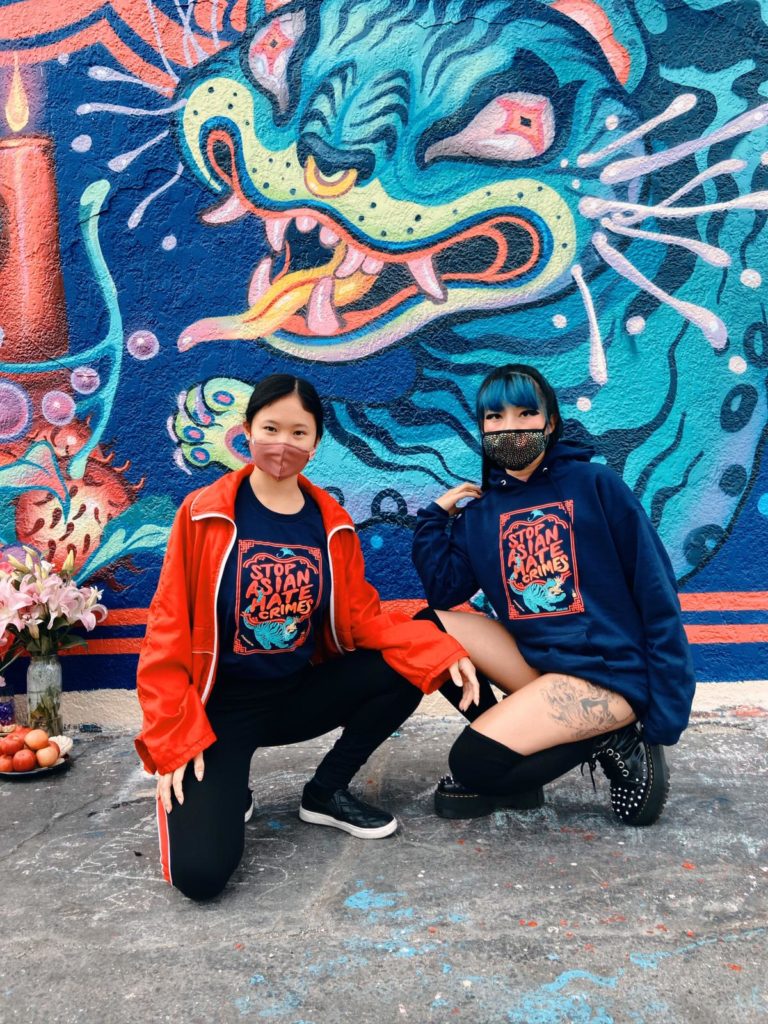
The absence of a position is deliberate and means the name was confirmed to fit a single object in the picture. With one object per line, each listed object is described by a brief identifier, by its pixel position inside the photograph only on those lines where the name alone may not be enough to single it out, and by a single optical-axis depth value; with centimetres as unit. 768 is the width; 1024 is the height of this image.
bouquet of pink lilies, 351
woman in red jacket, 233
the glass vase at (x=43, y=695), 362
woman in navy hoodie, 257
